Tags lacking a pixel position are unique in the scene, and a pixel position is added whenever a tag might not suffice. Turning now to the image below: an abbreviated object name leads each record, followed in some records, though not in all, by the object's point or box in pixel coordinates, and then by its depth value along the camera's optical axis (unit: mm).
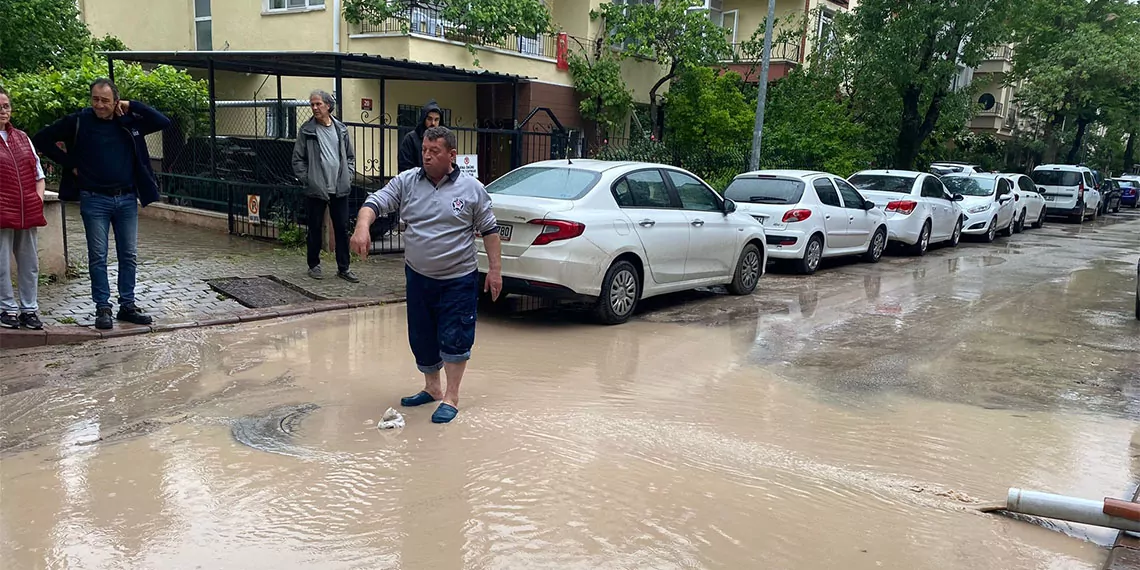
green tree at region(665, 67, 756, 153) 18656
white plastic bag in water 5020
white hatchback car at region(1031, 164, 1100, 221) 25922
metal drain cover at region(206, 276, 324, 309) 8273
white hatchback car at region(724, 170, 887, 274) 12008
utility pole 16047
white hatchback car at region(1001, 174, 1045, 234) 21047
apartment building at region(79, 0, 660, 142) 16688
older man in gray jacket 9078
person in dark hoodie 8195
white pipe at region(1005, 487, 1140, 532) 3895
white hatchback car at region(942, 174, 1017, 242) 18266
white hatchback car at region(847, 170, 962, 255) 15047
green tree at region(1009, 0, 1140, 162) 29109
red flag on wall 19812
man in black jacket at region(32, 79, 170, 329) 6520
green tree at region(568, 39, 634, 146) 20172
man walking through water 5090
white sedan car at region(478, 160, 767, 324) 7609
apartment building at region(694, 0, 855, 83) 25828
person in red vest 6168
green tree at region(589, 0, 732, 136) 19953
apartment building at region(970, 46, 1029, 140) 40344
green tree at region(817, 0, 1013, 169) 19781
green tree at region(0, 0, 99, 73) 15133
